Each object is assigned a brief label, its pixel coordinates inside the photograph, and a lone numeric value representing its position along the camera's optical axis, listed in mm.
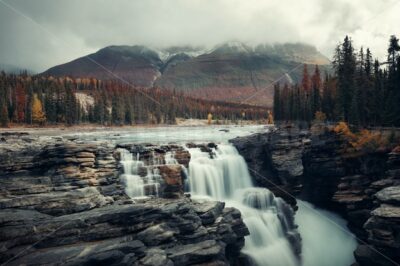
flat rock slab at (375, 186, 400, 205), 33812
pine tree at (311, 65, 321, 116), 83444
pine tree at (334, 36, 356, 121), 60750
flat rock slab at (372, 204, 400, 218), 32406
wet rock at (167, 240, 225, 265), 26203
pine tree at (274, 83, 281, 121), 122750
